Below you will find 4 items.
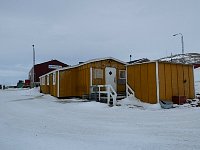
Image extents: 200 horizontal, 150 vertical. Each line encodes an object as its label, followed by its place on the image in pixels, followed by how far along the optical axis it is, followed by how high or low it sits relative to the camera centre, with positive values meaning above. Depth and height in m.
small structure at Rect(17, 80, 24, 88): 37.88 -0.95
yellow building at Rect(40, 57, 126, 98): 13.04 +0.23
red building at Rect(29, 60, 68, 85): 30.05 +2.39
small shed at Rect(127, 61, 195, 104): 10.11 -0.07
